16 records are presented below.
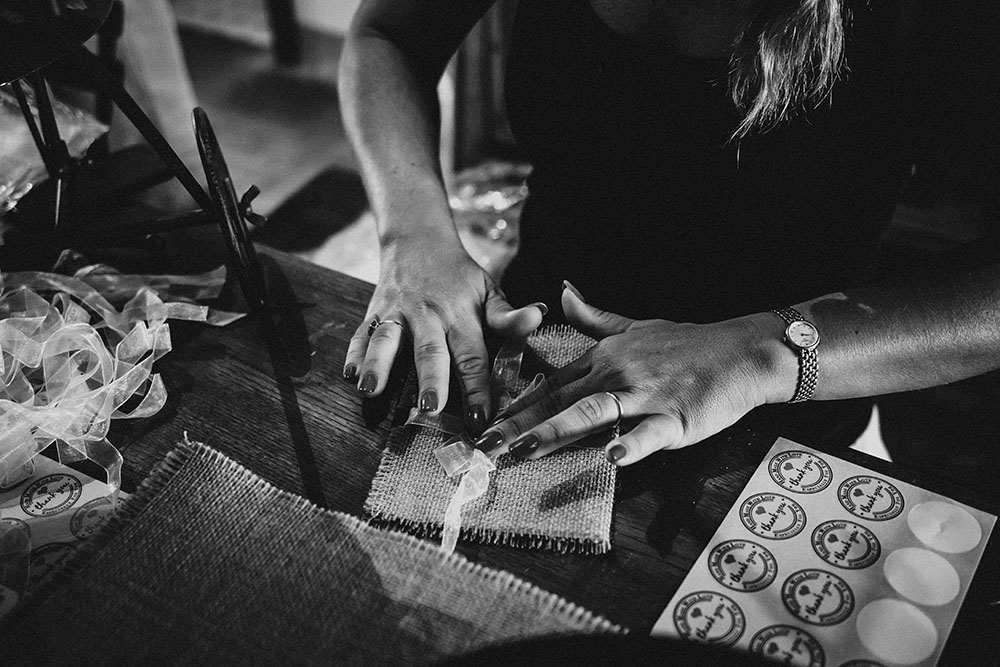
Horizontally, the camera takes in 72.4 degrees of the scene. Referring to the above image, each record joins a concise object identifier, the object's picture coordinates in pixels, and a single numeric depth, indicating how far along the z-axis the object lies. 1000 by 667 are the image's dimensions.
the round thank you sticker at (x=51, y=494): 0.64
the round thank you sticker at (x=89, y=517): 0.61
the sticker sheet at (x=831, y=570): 0.54
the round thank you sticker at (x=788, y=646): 0.53
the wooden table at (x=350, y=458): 0.58
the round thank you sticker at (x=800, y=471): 0.65
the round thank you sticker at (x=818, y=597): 0.55
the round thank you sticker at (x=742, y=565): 0.58
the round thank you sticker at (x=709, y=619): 0.54
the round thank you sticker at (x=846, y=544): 0.59
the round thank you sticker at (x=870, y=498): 0.63
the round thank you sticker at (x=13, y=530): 0.60
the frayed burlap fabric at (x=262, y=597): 0.52
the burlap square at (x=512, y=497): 0.61
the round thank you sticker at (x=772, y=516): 0.61
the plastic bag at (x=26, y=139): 0.92
